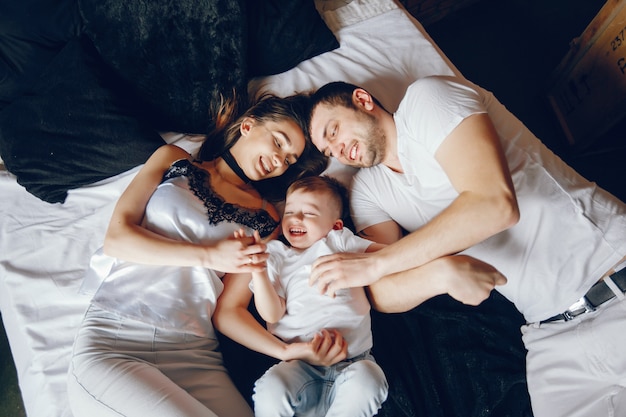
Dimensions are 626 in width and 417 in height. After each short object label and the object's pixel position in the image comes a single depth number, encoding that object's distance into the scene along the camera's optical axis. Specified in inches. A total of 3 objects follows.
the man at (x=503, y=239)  44.8
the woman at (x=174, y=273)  45.8
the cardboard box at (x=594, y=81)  75.5
